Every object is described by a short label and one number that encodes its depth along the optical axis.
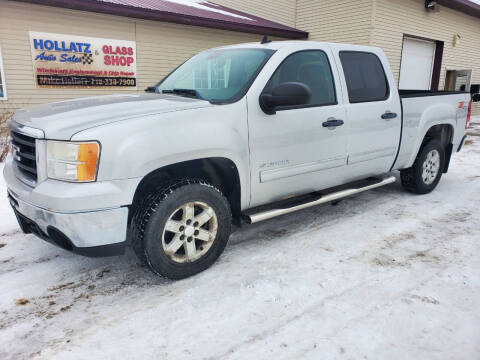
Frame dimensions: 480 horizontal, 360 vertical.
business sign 10.26
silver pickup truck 2.59
